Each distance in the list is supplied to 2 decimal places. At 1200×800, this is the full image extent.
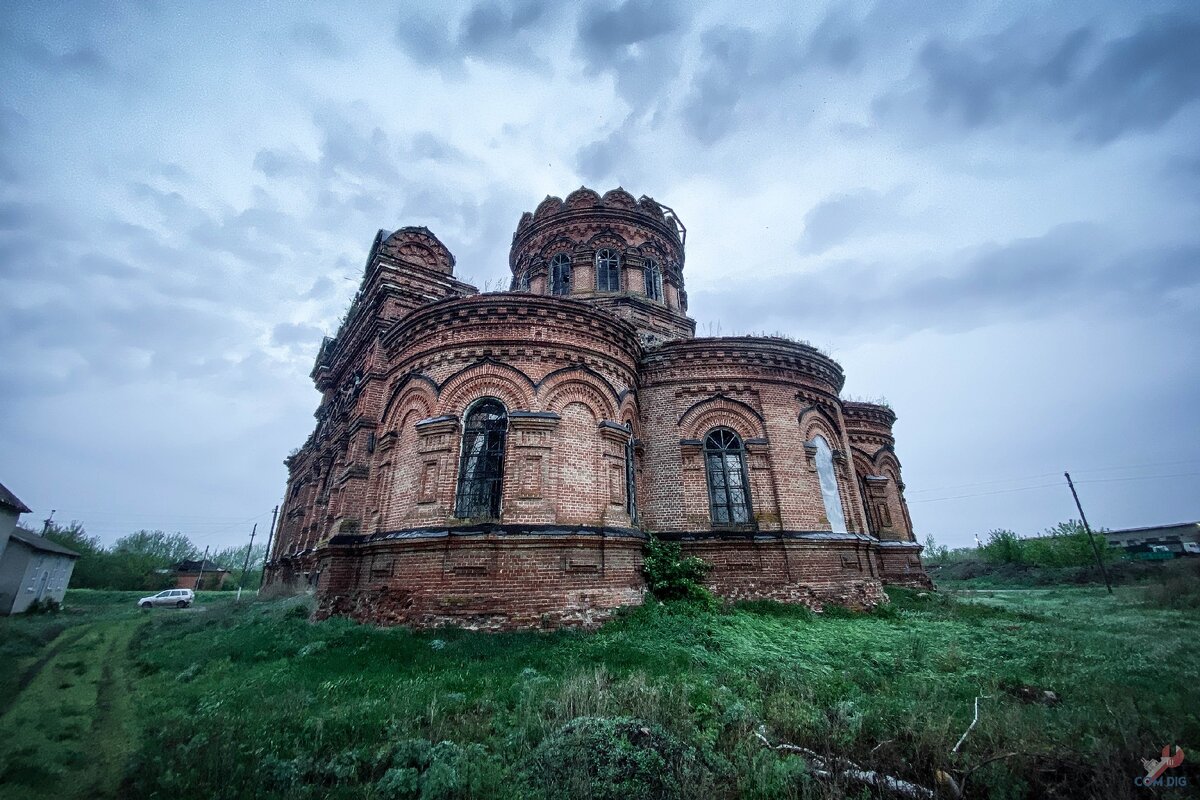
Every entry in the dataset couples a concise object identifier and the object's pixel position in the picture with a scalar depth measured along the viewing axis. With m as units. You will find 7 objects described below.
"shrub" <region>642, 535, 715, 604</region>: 10.74
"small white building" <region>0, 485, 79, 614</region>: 18.98
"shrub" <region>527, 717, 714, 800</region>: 3.79
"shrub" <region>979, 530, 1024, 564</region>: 43.50
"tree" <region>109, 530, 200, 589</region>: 46.28
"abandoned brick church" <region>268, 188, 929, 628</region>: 9.56
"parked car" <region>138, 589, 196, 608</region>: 30.09
